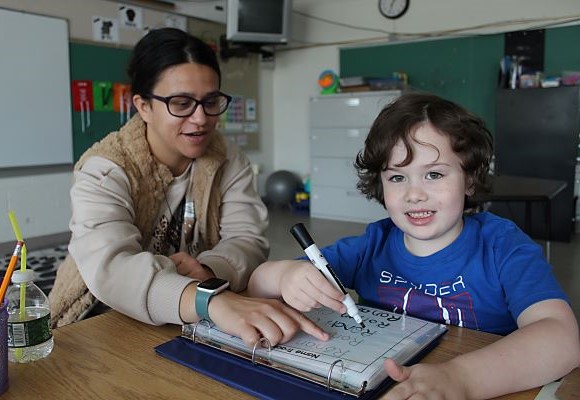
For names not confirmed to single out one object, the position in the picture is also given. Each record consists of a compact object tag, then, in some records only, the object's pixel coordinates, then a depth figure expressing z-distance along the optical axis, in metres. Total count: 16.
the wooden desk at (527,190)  2.44
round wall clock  5.48
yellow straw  0.72
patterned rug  3.20
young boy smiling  0.83
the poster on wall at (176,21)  5.30
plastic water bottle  0.70
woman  0.93
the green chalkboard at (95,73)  4.58
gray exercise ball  6.20
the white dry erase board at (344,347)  0.63
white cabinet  5.33
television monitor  5.43
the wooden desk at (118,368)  0.63
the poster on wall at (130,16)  4.89
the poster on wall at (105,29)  4.69
